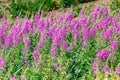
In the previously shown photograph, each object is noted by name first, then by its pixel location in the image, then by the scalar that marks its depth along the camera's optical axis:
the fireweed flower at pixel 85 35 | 6.13
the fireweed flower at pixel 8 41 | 6.15
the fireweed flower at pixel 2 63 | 5.23
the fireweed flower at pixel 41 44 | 5.97
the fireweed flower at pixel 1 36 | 6.44
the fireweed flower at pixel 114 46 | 5.43
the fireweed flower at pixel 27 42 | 5.96
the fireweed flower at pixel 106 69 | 5.11
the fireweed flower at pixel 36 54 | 5.64
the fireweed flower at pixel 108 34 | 6.02
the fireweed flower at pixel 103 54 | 5.27
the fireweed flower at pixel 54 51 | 5.64
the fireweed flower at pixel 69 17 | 7.04
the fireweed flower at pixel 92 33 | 6.34
